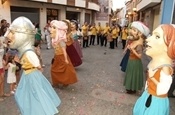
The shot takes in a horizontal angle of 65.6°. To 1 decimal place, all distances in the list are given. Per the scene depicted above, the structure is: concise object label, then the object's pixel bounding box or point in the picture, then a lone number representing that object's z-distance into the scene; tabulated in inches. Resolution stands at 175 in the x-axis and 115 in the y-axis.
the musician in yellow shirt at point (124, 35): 340.9
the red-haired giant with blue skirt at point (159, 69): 65.2
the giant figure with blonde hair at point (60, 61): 128.0
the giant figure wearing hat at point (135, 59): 117.4
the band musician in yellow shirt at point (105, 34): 376.9
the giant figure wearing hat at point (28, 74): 81.7
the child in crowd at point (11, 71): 122.2
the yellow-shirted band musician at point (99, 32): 395.2
